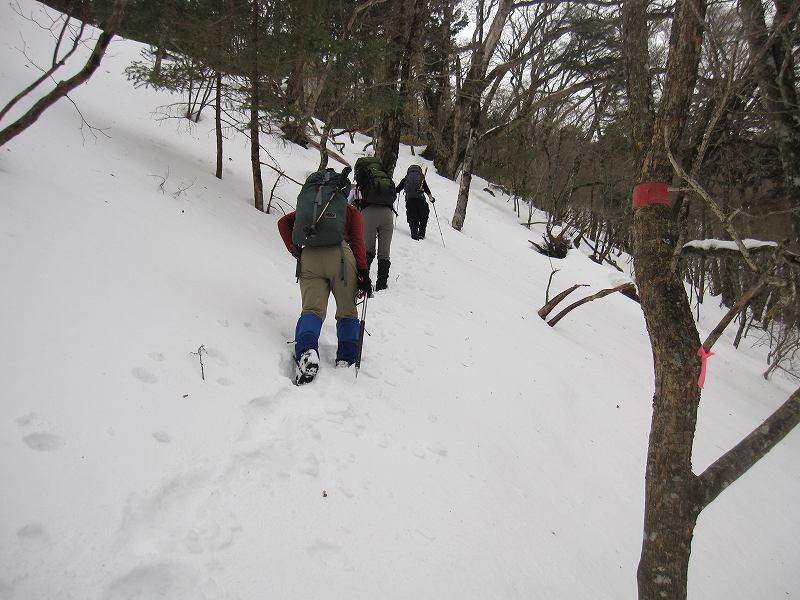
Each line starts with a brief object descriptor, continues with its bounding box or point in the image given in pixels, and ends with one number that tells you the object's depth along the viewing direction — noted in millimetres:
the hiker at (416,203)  8234
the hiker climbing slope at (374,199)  5391
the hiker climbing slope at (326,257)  3271
